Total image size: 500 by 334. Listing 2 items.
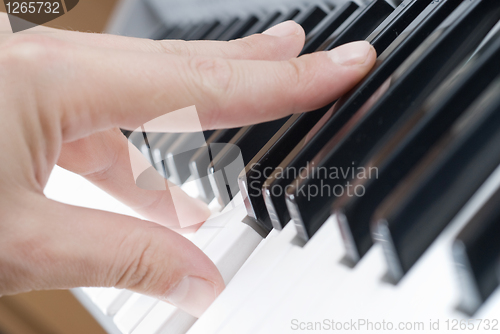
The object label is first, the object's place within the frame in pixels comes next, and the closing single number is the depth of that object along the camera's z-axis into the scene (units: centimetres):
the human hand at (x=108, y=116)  38
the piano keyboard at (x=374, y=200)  35
